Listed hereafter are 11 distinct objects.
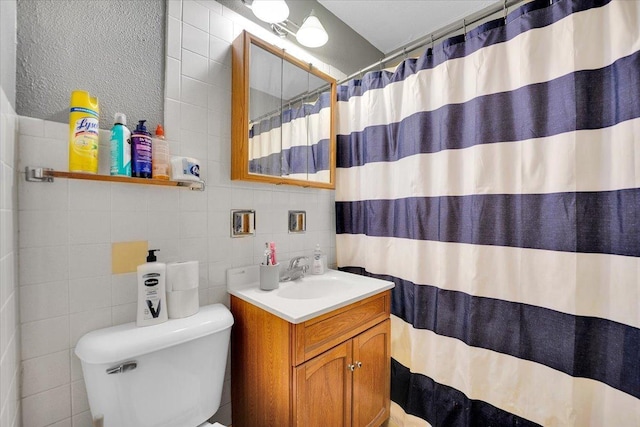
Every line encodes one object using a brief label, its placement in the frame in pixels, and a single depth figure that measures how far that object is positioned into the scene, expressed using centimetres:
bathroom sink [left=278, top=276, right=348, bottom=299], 129
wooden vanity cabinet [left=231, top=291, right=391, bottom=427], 93
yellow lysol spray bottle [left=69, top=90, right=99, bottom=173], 79
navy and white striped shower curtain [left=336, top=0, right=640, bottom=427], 85
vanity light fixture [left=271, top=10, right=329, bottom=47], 135
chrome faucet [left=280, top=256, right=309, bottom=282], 135
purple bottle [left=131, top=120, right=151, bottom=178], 89
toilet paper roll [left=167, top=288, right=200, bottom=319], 94
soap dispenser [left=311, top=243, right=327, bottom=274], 148
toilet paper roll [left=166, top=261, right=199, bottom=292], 93
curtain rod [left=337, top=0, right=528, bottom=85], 106
